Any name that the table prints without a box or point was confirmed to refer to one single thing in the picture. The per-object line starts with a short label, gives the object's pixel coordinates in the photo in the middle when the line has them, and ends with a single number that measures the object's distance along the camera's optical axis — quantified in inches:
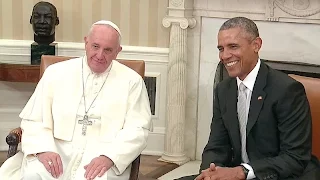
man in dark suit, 127.0
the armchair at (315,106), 140.4
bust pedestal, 224.7
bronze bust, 220.4
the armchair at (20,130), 148.8
